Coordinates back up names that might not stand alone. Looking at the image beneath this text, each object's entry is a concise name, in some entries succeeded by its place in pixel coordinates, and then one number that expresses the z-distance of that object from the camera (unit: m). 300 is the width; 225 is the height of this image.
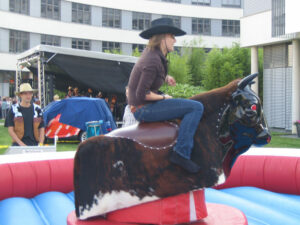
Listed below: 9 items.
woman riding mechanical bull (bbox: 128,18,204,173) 2.95
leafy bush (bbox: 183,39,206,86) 37.56
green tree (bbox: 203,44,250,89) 25.67
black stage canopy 13.62
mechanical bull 2.98
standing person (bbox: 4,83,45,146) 5.49
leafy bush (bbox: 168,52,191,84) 34.02
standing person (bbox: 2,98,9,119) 25.84
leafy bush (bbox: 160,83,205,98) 18.82
